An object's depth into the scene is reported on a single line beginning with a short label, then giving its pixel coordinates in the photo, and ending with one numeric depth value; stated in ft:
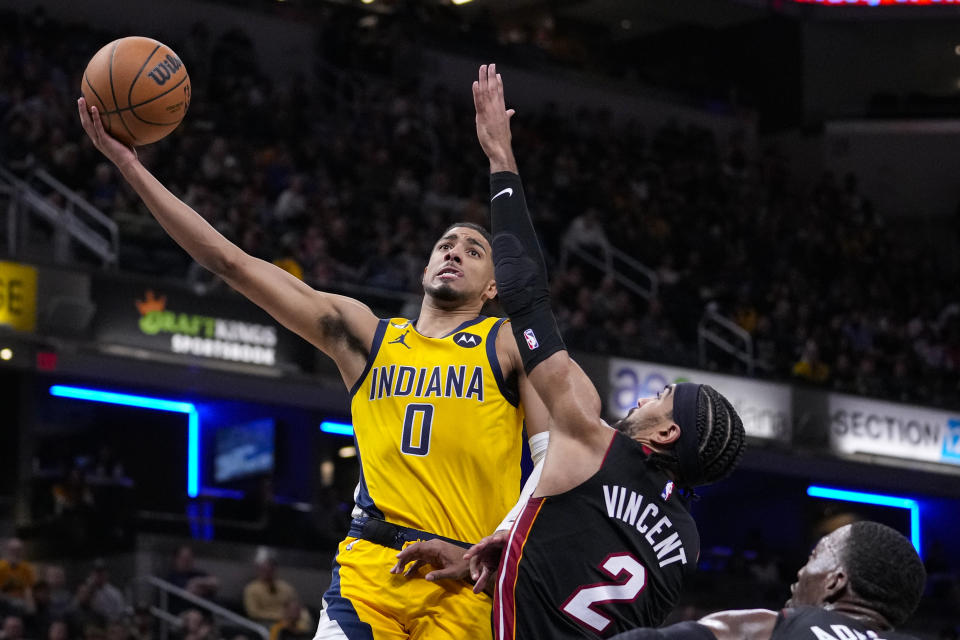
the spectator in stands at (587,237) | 75.31
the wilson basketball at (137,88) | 17.80
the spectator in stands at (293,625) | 48.24
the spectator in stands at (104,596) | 46.68
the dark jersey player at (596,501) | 13.33
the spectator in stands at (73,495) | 53.31
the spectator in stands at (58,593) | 44.51
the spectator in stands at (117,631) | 44.01
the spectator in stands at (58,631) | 42.75
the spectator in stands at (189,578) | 49.88
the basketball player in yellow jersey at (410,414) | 16.30
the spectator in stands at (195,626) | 46.26
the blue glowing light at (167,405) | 69.56
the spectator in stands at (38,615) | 43.65
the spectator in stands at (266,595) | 50.63
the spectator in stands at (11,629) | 41.93
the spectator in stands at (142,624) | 45.53
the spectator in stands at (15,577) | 44.19
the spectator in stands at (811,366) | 73.97
